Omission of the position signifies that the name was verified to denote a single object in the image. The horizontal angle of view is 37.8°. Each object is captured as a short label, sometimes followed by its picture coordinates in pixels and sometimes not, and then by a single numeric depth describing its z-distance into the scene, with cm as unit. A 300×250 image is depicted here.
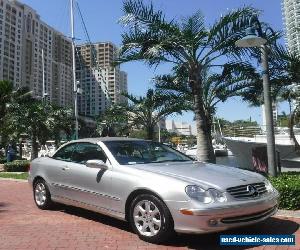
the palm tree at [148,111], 1863
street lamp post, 901
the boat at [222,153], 4094
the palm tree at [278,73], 1400
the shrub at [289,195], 740
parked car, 538
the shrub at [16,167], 2034
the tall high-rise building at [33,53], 5900
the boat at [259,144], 2508
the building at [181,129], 14670
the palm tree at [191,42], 1258
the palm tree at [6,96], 2916
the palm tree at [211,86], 1471
